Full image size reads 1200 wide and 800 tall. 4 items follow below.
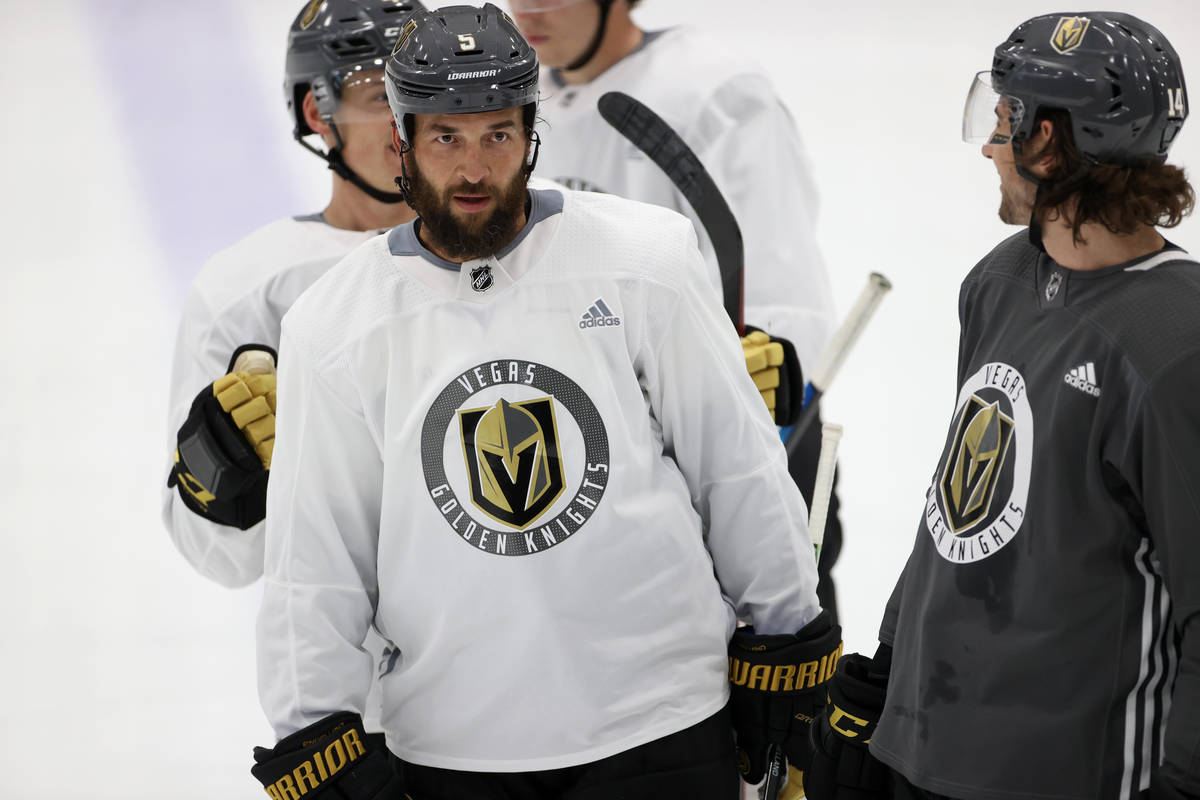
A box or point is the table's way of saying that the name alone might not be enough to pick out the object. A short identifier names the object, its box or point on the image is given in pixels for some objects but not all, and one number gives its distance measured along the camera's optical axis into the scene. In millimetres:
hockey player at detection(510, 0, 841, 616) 13482
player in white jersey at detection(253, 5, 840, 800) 12112
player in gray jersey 11682
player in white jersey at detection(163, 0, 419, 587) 12804
